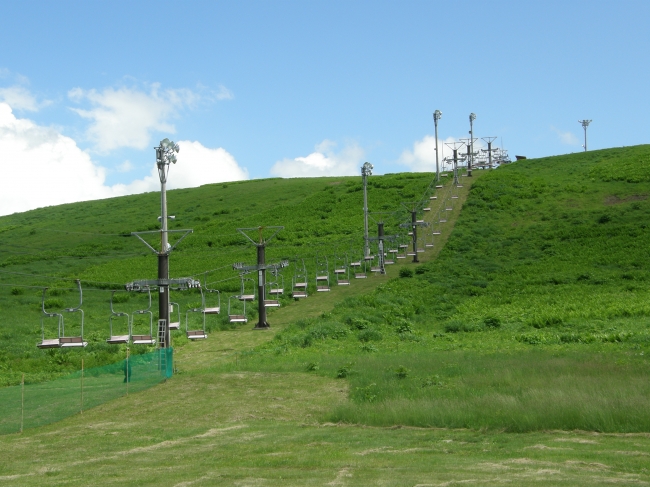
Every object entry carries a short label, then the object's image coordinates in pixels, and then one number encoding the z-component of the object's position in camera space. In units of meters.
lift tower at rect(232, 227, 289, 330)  38.03
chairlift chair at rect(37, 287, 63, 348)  25.19
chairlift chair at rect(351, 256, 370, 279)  51.65
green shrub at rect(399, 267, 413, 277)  55.12
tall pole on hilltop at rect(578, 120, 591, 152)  127.14
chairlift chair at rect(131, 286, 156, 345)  27.20
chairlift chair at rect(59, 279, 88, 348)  25.18
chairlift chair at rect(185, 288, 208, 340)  30.67
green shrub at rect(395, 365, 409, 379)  24.52
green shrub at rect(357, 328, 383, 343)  36.62
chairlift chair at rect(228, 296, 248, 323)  34.78
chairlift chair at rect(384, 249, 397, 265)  59.62
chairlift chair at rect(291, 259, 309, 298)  44.81
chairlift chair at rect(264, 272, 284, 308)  40.25
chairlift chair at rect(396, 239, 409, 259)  59.27
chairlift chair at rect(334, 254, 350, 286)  51.77
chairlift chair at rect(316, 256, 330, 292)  46.84
